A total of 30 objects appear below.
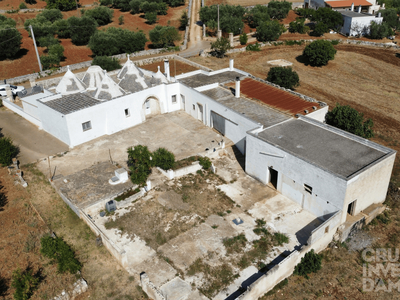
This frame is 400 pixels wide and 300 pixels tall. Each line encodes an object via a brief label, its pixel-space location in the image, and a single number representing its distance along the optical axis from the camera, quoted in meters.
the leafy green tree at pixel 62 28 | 73.81
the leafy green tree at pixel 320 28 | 72.00
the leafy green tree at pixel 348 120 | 33.44
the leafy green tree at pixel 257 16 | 78.81
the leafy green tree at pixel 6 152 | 31.56
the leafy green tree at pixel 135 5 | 90.56
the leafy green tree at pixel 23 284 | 19.58
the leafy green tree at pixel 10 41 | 61.00
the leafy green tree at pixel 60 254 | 21.48
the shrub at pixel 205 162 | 30.53
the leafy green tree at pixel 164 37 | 65.38
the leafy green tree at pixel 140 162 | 28.31
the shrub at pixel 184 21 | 80.69
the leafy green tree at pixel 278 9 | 84.07
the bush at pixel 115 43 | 59.84
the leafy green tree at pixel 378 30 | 70.38
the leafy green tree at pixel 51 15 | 81.75
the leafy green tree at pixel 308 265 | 21.88
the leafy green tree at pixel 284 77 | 44.41
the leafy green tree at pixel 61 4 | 90.31
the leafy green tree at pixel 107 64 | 50.34
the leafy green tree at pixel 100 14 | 82.75
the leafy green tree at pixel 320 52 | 55.96
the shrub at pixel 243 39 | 67.19
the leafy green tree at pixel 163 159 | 29.53
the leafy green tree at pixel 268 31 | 68.75
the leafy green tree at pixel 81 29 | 71.75
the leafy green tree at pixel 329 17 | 74.31
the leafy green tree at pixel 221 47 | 59.03
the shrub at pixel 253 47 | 64.56
